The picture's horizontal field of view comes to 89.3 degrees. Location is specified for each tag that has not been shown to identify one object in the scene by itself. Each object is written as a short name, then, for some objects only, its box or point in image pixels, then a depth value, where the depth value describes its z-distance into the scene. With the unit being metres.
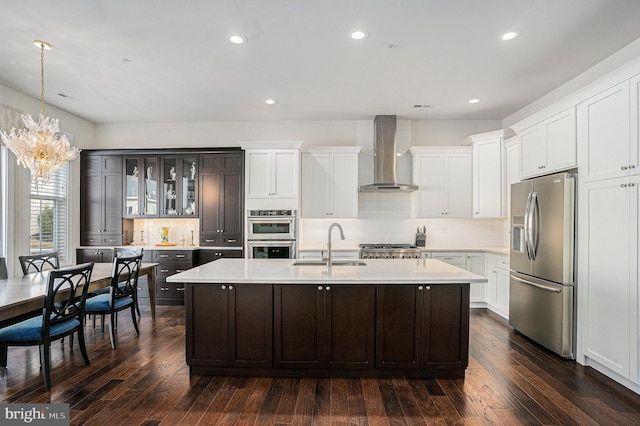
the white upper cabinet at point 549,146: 3.21
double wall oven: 5.10
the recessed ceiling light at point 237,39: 3.02
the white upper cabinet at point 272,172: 5.17
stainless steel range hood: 5.34
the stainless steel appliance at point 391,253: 4.98
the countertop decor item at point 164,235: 5.70
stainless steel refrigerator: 3.20
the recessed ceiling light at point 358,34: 2.94
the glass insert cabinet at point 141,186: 5.52
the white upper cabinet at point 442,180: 5.36
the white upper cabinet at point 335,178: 5.37
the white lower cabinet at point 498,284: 4.54
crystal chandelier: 3.12
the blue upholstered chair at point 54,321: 2.60
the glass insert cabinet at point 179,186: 5.49
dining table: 2.41
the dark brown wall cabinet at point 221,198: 5.34
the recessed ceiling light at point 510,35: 2.94
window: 4.70
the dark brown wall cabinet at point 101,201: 5.53
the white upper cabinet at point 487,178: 4.96
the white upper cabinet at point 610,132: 2.59
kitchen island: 2.76
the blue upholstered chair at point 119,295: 3.55
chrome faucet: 3.14
